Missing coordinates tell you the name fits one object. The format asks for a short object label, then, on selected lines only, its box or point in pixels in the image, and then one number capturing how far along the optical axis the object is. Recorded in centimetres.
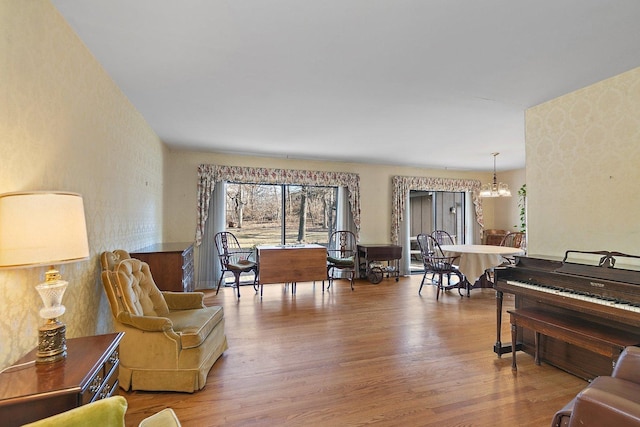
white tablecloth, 441
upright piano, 192
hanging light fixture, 497
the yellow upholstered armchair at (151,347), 207
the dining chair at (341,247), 576
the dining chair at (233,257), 464
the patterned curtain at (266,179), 510
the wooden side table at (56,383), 101
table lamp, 107
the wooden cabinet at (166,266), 305
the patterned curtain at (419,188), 636
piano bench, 186
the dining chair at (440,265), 474
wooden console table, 458
